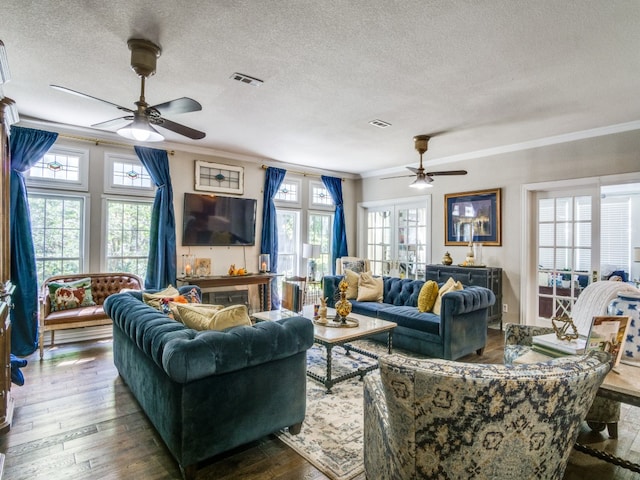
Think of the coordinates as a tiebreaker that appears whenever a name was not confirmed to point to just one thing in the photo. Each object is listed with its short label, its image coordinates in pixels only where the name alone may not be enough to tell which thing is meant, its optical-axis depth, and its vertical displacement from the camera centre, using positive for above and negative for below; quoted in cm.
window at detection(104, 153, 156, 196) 493 +92
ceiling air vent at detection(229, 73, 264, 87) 306 +144
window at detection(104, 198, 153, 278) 496 +8
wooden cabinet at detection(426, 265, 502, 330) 509 -50
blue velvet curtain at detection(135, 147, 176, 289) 505 +21
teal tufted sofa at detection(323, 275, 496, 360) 370 -89
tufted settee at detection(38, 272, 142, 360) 395 -81
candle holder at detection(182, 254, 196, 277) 535 -37
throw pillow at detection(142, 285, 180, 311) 305 -51
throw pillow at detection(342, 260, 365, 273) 660 -42
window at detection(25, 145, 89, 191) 445 +90
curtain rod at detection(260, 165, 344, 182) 682 +136
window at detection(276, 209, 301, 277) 681 +1
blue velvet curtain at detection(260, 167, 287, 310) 629 +26
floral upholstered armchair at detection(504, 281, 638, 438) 236 -70
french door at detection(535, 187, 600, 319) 457 -1
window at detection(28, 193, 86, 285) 451 +9
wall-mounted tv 553 +34
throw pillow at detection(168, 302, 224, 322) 242 -49
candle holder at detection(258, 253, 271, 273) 605 -36
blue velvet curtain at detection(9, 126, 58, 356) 408 -21
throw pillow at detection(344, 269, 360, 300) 505 -59
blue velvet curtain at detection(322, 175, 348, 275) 741 +24
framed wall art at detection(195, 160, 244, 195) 567 +105
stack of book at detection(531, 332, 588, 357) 202 -60
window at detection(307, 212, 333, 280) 720 +13
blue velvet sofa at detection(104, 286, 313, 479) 187 -82
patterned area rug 210 -132
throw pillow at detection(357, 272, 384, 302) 491 -64
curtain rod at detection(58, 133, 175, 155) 458 +134
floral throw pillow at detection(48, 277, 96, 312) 417 -67
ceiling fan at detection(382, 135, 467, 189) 465 +95
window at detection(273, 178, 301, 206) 672 +94
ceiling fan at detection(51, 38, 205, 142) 258 +103
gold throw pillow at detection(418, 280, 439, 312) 420 -64
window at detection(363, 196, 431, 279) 660 +11
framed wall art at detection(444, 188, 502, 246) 546 +42
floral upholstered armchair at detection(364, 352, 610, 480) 120 -60
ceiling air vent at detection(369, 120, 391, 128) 423 +146
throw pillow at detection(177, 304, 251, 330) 224 -50
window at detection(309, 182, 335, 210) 716 +95
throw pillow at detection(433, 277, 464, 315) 407 -53
